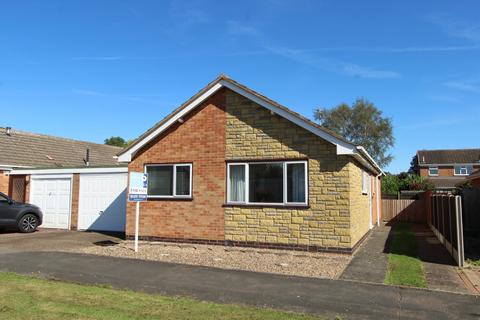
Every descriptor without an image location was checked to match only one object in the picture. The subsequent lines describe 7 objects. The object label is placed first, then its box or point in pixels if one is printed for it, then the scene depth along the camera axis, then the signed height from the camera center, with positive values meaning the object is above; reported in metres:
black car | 16.62 -0.86
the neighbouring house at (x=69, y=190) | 17.62 +0.14
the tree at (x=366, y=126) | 57.75 +9.19
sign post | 12.40 +0.17
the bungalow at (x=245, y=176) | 12.19 +0.57
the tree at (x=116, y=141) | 92.36 +11.11
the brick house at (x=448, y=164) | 58.41 +4.43
